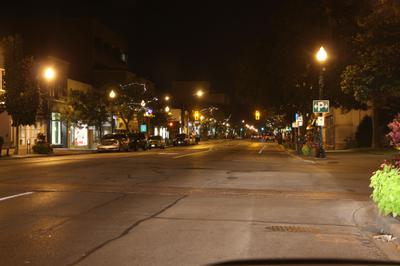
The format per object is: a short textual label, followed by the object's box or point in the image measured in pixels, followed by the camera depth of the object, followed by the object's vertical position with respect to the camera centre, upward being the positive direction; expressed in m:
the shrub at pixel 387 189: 10.35 -1.02
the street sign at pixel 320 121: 34.78 +0.89
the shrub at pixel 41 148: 42.91 -0.86
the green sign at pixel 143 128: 73.88 +1.09
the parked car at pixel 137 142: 53.24 -0.54
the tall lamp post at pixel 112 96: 54.66 +4.01
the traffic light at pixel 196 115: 104.46 +3.88
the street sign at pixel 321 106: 34.12 +1.78
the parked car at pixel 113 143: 49.16 -0.57
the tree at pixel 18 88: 40.31 +3.56
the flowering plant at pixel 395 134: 11.65 +0.02
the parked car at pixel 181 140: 76.25 -0.53
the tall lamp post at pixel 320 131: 33.75 +0.27
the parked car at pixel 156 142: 62.33 -0.65
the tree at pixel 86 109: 55.66 +2.71
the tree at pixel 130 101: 61.94 +3.91
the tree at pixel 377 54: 14.83 +2.20
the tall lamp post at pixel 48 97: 52.01 +3.80
